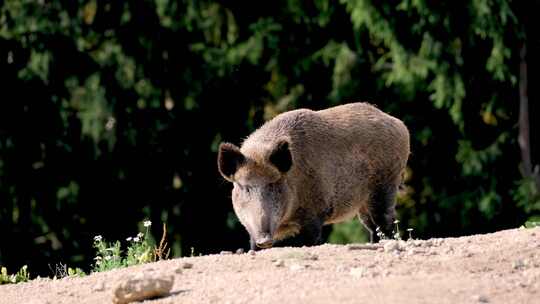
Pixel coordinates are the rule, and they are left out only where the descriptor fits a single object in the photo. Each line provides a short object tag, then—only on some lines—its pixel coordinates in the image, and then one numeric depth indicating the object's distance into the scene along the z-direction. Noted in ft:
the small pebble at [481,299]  41.70
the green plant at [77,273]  56.80
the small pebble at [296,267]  47.93
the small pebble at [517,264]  47.67
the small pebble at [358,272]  46.03
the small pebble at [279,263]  49.16
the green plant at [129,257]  57.33
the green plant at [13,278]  57.62
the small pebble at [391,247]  51.57
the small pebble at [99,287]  49.75
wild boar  64.18
